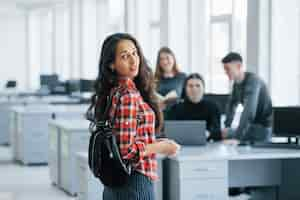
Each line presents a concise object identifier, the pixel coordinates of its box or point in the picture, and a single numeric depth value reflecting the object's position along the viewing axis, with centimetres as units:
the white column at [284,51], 744
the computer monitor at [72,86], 1469
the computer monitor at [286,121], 564
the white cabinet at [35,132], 1000
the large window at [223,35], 977
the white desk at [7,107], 1270
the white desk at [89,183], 548
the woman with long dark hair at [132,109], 299
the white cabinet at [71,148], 773
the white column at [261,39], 748
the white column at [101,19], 1745
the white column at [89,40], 1748
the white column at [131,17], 1266
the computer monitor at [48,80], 1671
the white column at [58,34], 2066
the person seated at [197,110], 633
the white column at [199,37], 1053
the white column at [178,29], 1065
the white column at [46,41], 2172
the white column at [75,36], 1778
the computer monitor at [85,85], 1398
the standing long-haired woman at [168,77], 766
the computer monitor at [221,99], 767
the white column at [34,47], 2227
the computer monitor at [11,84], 1880
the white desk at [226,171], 525
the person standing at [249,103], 618
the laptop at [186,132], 570
